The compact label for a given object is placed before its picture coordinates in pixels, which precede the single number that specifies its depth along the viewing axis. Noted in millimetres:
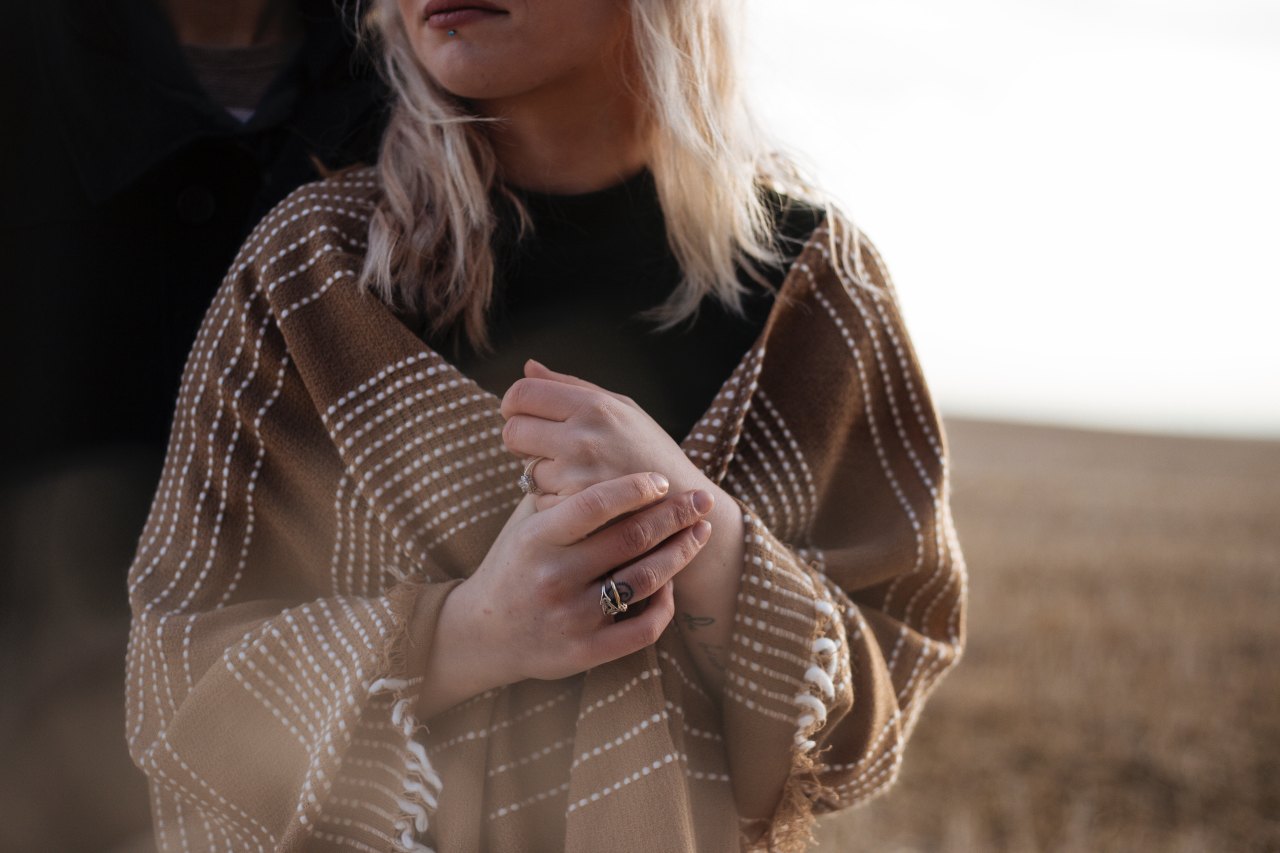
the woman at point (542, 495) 832
